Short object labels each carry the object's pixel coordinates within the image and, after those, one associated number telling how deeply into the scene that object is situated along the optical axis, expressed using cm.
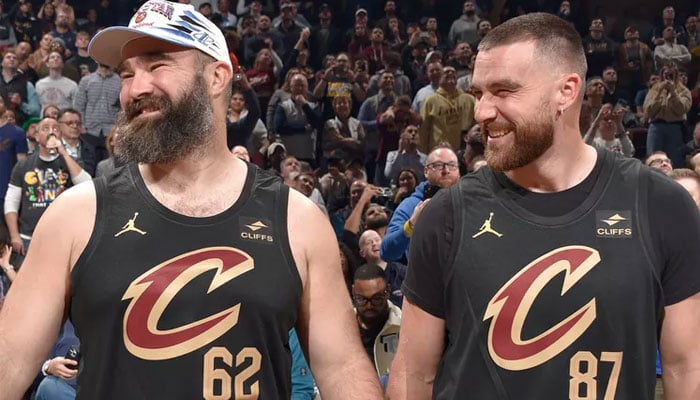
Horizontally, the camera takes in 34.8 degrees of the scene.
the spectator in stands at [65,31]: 1443
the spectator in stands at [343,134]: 1190
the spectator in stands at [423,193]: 707
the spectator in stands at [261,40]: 1431
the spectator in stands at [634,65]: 1467
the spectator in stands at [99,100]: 1191
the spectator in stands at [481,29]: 1517
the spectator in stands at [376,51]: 1470
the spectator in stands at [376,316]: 684
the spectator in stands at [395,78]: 1344
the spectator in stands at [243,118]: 1092
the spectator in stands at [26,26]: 1501
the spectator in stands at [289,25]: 1484
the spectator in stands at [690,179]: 570
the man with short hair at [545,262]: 291
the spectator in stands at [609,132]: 1016
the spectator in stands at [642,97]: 1322
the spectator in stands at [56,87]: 1272
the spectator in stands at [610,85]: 1384
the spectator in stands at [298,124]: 1205
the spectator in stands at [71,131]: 1029
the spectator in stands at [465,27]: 1559
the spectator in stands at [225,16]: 1514
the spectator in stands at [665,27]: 1517
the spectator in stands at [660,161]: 804
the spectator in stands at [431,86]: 1285
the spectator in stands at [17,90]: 1290
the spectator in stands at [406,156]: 1115
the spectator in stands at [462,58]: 1397
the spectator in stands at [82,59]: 1359
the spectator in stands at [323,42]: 1516
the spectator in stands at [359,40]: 1505
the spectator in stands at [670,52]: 1458
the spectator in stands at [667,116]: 1218
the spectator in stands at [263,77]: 1301
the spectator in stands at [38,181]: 955
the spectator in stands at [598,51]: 1472
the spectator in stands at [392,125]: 1194
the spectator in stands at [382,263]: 787
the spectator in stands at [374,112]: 1255
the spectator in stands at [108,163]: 727
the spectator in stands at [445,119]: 1167
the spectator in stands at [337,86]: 1262
